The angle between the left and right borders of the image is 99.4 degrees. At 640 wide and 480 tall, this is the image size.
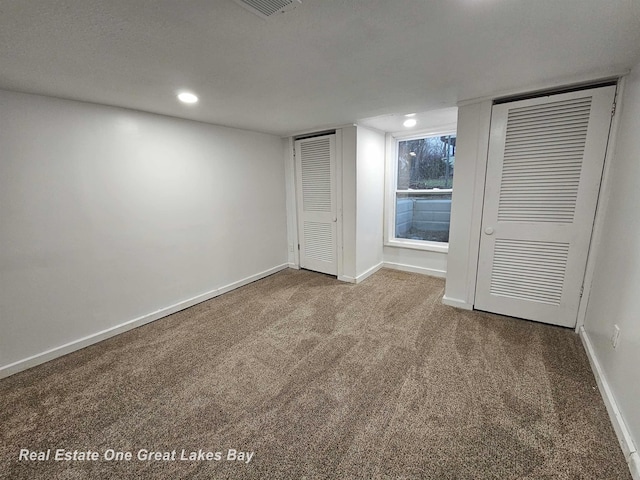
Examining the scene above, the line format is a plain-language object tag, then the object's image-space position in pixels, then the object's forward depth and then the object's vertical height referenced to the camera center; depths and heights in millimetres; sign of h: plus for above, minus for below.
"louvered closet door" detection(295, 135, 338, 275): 3717 -208
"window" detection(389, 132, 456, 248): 3781 -53
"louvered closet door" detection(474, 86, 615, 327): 2170 -144
